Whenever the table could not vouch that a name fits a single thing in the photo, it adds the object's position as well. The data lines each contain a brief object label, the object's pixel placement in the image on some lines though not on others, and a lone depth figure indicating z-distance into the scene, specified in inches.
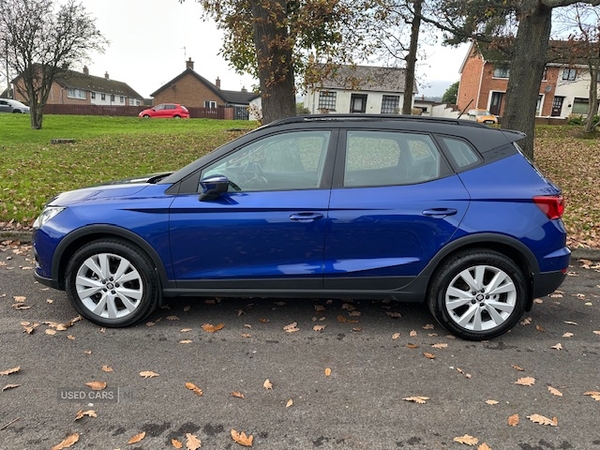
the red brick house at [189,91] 2170.3
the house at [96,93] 2245.3
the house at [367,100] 1619.1
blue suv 140.0
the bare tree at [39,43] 762.8
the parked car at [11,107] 1525.6
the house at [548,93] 1503.4
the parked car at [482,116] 1215.6
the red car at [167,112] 1402.6
